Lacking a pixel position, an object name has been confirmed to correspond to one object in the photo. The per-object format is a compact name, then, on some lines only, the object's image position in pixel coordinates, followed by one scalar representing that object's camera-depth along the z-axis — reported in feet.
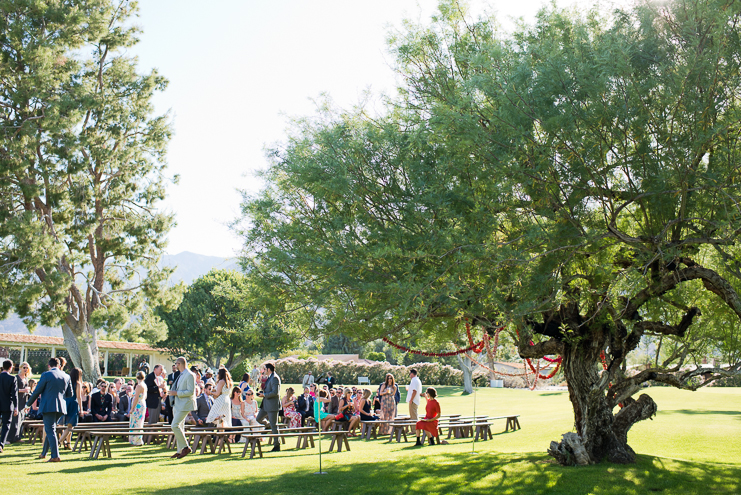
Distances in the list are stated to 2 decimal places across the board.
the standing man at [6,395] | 39.75
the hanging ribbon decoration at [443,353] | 40.78
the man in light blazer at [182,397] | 36.73
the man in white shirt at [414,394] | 53.78
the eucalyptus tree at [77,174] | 72.38
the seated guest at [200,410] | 51.21
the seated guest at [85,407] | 51.11
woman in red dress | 47.80
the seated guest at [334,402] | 60.45
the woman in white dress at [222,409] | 47.27
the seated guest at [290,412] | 58.39
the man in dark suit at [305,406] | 64.13
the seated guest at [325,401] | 59.99
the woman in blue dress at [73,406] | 41.37
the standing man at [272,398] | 43.60
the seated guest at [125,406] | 51.67
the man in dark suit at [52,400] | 36.01
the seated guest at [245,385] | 52.06
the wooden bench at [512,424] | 67.73
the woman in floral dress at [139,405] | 44.11
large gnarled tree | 25.66
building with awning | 159.12
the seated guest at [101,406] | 51.37
